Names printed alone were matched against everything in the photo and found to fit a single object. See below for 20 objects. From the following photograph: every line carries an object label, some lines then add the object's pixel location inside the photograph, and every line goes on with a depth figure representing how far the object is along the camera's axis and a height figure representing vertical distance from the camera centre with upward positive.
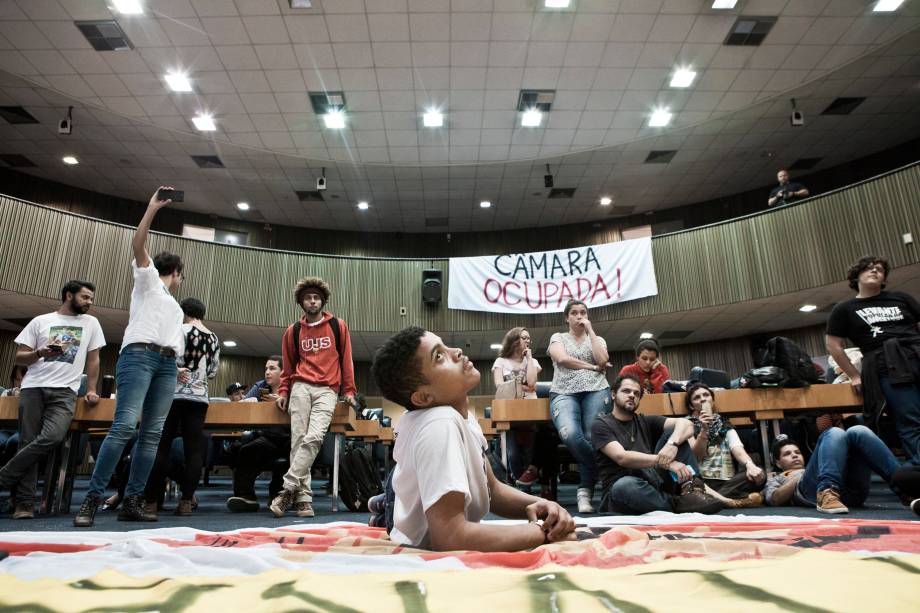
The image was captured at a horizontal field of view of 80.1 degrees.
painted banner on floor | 0.83 -0.24
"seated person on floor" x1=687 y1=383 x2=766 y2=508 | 4.05 -0.09
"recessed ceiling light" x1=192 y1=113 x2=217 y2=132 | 9.36 +5.42
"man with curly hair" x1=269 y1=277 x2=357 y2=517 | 3.99 +0.50
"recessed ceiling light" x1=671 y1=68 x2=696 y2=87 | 8.50 +5.54
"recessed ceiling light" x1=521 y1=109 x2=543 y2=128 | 9.42 +5.47
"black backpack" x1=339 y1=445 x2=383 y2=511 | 4.61 -0.31
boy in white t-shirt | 1.34 -0.05
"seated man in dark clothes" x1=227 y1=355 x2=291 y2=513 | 4.63 -0.11
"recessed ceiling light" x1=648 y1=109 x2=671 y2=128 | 9.52 +5.52
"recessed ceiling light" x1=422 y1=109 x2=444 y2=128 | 9.38 +5.47
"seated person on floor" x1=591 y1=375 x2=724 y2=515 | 3.41 -0.14
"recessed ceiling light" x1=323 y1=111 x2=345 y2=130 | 9.37 +5.46
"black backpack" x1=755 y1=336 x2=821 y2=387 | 4.34 +0.60
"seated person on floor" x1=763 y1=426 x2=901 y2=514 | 3.23 -0.18
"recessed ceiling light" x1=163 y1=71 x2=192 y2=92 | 8.33 +5.45
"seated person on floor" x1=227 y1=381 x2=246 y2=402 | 7.11 +0.64
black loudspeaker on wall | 11.66 +3.14
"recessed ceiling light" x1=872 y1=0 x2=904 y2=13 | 7.22 +5.58
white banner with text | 10.85 +3.21
